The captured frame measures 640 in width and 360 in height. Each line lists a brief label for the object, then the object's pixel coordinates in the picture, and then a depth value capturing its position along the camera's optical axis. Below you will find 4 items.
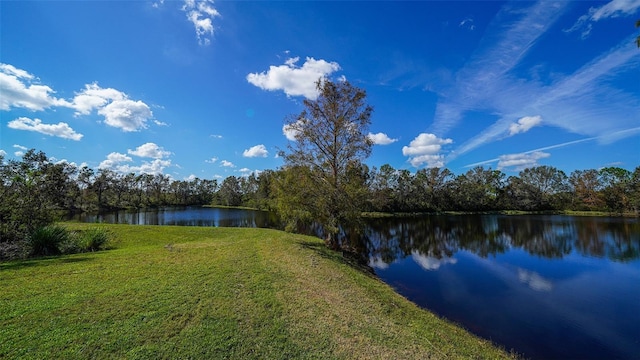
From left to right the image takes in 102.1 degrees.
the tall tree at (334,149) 17.09
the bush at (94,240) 13.26
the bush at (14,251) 11.27
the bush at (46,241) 11.67
